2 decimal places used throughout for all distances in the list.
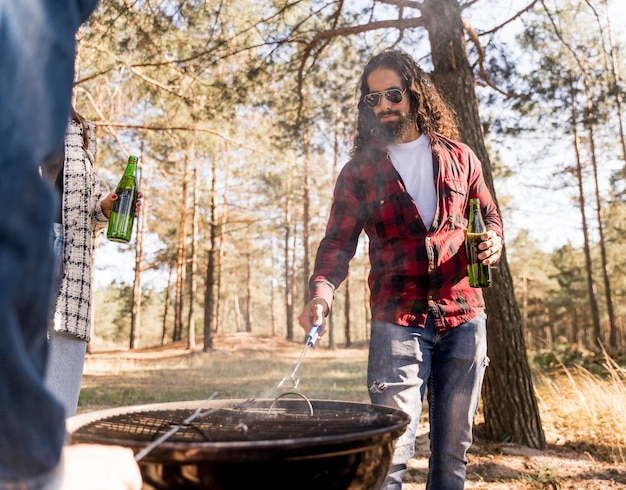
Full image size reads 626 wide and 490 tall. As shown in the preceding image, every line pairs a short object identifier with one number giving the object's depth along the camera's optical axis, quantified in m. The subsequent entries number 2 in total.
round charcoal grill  1.16
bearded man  2.16
